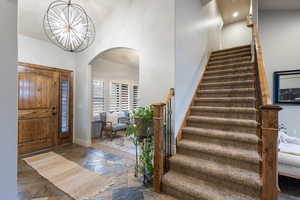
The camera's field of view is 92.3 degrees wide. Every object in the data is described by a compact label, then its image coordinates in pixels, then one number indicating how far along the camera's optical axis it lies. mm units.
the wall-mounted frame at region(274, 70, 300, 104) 3611
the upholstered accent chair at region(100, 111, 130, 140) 4806
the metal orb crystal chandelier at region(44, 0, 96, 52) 2494
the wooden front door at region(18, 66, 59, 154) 3432
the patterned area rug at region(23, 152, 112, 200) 2137
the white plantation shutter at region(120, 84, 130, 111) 6109
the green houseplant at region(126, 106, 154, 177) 2227
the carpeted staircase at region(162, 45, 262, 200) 1759
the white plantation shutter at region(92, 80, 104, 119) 5078
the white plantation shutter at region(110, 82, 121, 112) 5652
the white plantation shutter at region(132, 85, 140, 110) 6634
